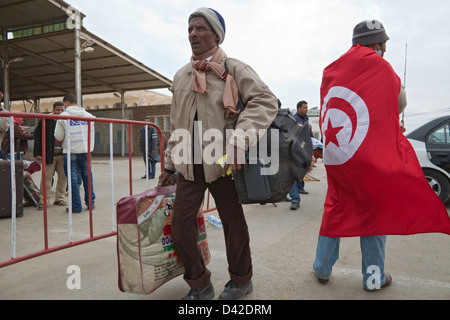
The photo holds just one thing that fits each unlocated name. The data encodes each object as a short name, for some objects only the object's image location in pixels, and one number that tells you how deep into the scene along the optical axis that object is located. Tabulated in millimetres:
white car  5168
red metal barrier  2405
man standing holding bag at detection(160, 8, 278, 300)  1983
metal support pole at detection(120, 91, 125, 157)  22759
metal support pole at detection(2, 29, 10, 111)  16603
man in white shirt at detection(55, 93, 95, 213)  4633
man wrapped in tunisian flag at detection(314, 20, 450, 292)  2064
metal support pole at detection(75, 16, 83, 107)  13742
